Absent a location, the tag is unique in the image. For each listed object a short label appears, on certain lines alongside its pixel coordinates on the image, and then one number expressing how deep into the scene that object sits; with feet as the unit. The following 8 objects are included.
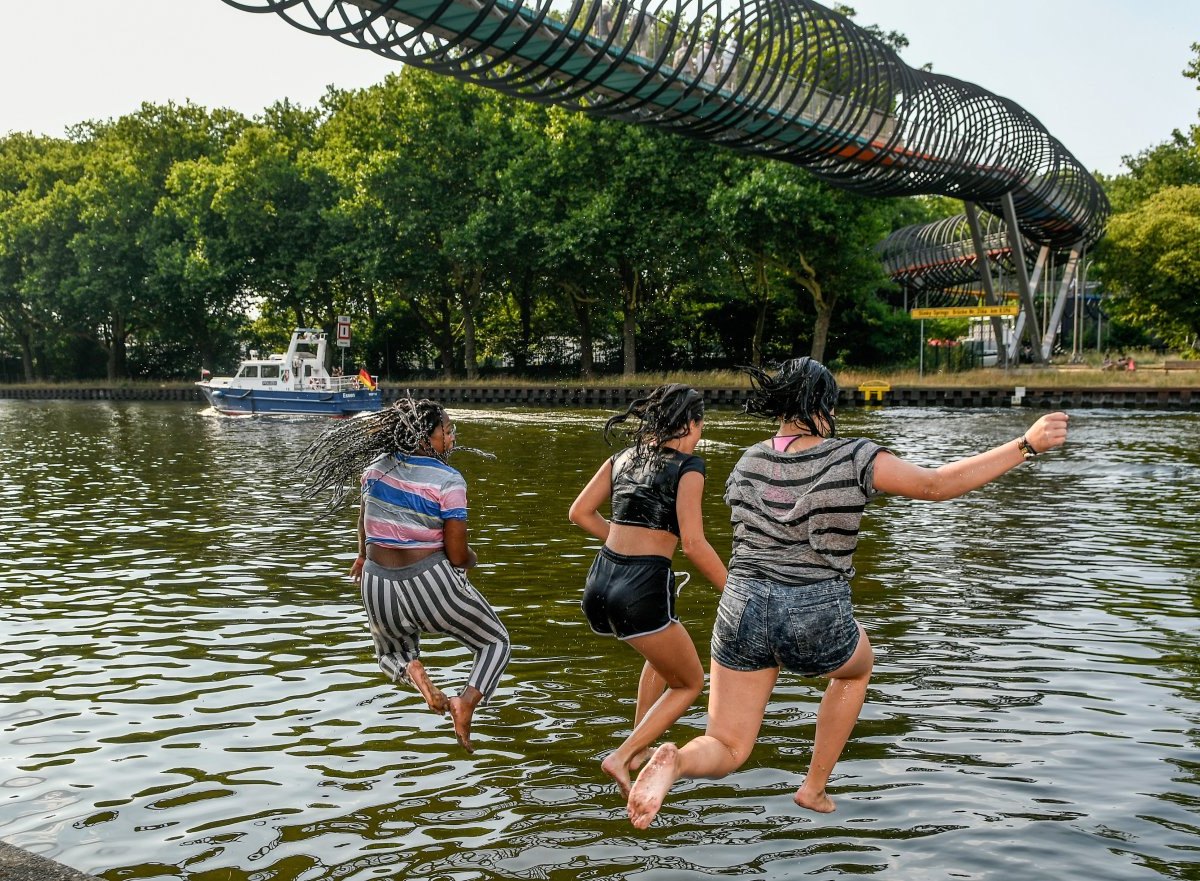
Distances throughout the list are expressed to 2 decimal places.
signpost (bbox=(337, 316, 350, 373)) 146.91
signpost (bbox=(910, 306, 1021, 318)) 165.48
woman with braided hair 19.98
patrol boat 147.54
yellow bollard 162.20
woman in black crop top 18.17
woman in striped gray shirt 15.70
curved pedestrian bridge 82.79
